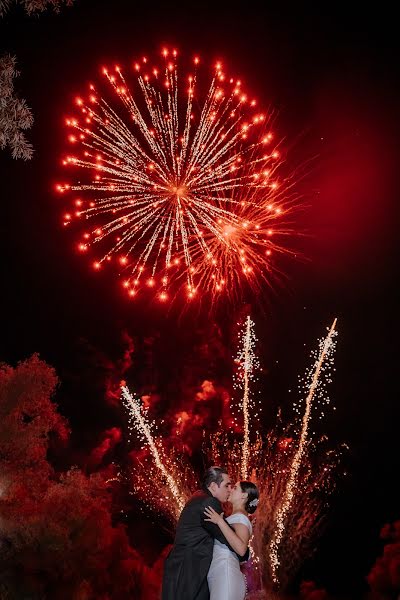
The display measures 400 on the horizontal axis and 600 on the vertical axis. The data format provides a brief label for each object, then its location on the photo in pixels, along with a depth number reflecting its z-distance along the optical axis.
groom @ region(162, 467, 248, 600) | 4.41
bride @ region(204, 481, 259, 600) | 4.48
